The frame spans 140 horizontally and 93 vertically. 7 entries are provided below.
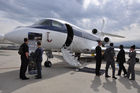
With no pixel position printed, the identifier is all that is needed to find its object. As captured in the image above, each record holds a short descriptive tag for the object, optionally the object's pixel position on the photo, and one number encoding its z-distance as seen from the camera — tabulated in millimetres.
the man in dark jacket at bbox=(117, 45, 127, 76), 7536
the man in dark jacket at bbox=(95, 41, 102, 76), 7260
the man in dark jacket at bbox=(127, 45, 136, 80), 6538
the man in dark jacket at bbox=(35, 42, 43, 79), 6039
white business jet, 7166
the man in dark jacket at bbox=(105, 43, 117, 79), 6820
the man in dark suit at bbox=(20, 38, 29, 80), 5730
